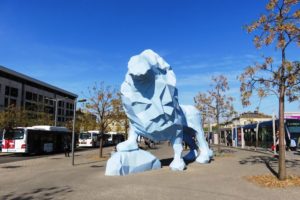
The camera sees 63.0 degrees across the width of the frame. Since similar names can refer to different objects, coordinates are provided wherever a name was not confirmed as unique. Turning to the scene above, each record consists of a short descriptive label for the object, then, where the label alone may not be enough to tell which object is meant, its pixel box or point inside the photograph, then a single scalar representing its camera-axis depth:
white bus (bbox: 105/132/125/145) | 40.11
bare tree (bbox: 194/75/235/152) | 18.73
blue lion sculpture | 10.12
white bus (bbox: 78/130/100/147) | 34.32
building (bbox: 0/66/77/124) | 46.14
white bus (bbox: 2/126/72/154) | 21.35
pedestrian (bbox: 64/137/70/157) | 19.26
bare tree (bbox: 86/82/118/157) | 18.31
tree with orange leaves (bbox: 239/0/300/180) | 8.26
